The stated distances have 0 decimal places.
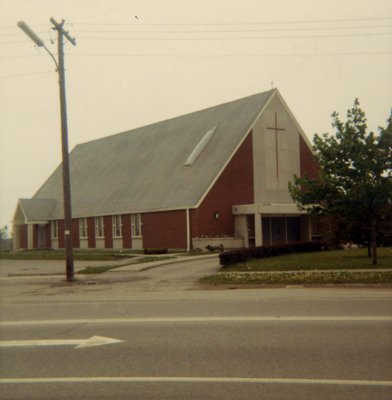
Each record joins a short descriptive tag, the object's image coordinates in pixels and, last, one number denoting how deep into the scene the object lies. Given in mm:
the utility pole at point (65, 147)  22734
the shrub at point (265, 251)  26062
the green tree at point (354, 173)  22938
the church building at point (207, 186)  39562
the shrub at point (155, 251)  37094
